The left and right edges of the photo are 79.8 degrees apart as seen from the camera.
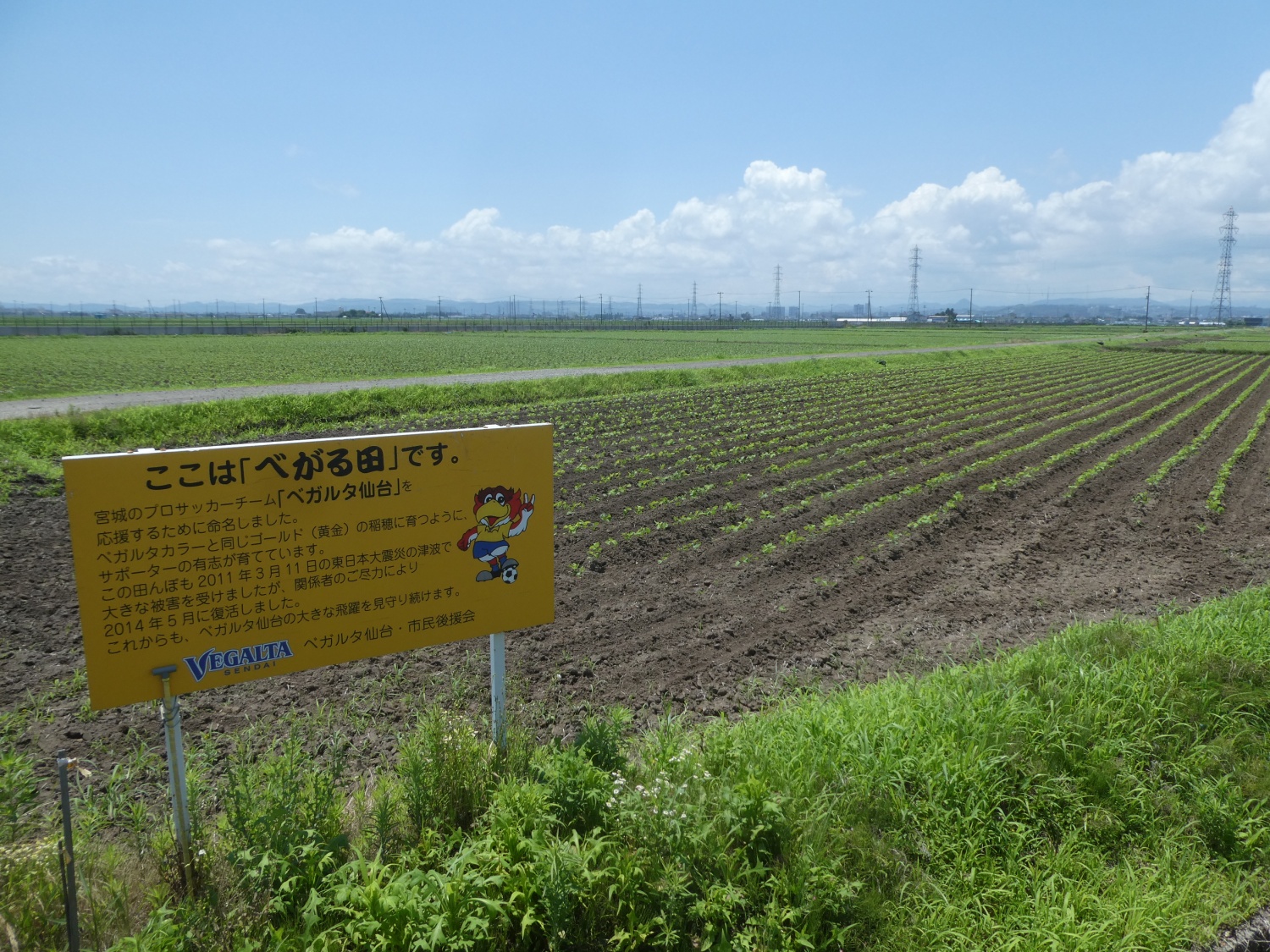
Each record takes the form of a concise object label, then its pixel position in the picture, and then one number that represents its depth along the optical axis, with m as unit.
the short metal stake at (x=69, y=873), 2.32
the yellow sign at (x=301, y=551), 2.99
